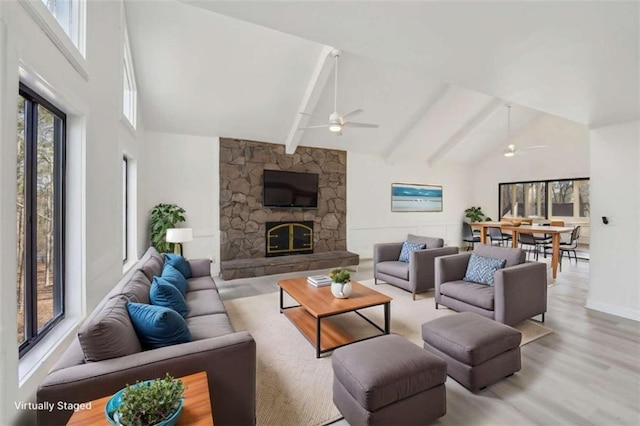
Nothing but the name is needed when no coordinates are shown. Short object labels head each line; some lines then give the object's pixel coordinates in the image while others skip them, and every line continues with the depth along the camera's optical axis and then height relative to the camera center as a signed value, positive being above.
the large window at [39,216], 1.58 -0.01
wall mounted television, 5.81 +0.53
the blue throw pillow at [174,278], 2.80 -0.67
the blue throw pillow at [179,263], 3.44 -0.63
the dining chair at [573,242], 5.86 -0.63
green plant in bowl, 1.00 -0.72
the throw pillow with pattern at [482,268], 3.25 -0.68
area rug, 1.87 -1.30
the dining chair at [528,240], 6.00 -0.59
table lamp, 4.20 -0.33
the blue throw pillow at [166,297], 2.19 -0.67
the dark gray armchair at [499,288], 2.82 -0.86
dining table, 5.13 -0.36
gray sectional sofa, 1.24 -0.76
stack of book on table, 3.36 -0.84
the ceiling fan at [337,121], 3.74 +1.28
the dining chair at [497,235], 7.12 -0.58
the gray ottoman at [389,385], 1.57 -1.02
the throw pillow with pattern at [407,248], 4.47 -0.58
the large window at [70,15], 1.96 +1.49
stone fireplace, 5.47 -0.09
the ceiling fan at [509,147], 6.07 +1.45
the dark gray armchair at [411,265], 4.01 -0.82
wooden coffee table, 2.62 -0.91
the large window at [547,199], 7.46 +0.41
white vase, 2.93 -0.82
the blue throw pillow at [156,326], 1.60 -0.66
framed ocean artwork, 7.61 +0.45
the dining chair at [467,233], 8.46 -0.64
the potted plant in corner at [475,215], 8.60 -0.06
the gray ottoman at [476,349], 1.98 -1.02
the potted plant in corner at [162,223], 4.64 -0.16
